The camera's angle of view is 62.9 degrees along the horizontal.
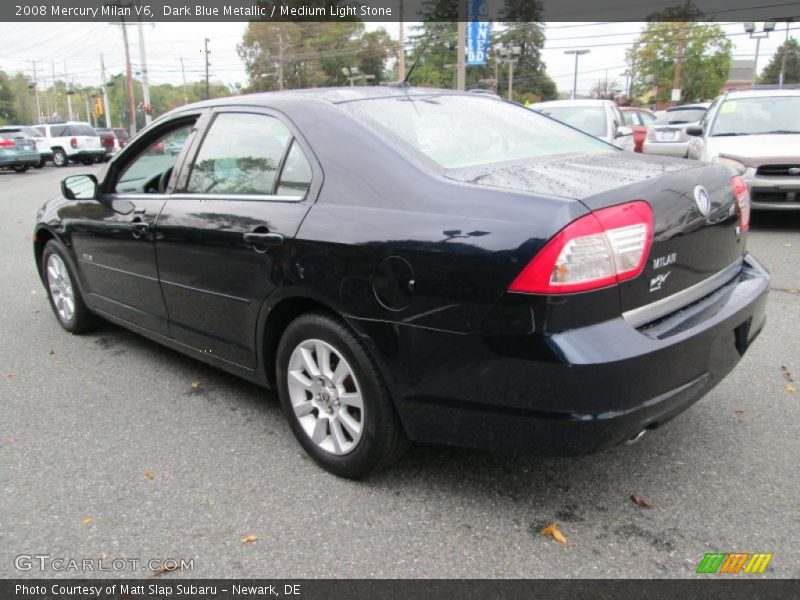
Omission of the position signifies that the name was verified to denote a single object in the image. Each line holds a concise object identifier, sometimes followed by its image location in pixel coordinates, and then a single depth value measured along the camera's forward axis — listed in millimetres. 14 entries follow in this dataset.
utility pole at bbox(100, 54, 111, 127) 60125
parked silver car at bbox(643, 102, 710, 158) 11742
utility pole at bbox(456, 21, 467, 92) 16578
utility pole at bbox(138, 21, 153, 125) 38244
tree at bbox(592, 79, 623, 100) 75362
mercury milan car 2152
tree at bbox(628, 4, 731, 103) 53609
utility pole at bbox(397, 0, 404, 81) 24647
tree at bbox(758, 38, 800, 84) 81375
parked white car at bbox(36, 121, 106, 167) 27375
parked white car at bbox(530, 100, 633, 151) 9953
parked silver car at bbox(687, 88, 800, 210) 7785
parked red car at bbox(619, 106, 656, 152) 14078
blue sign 17578
